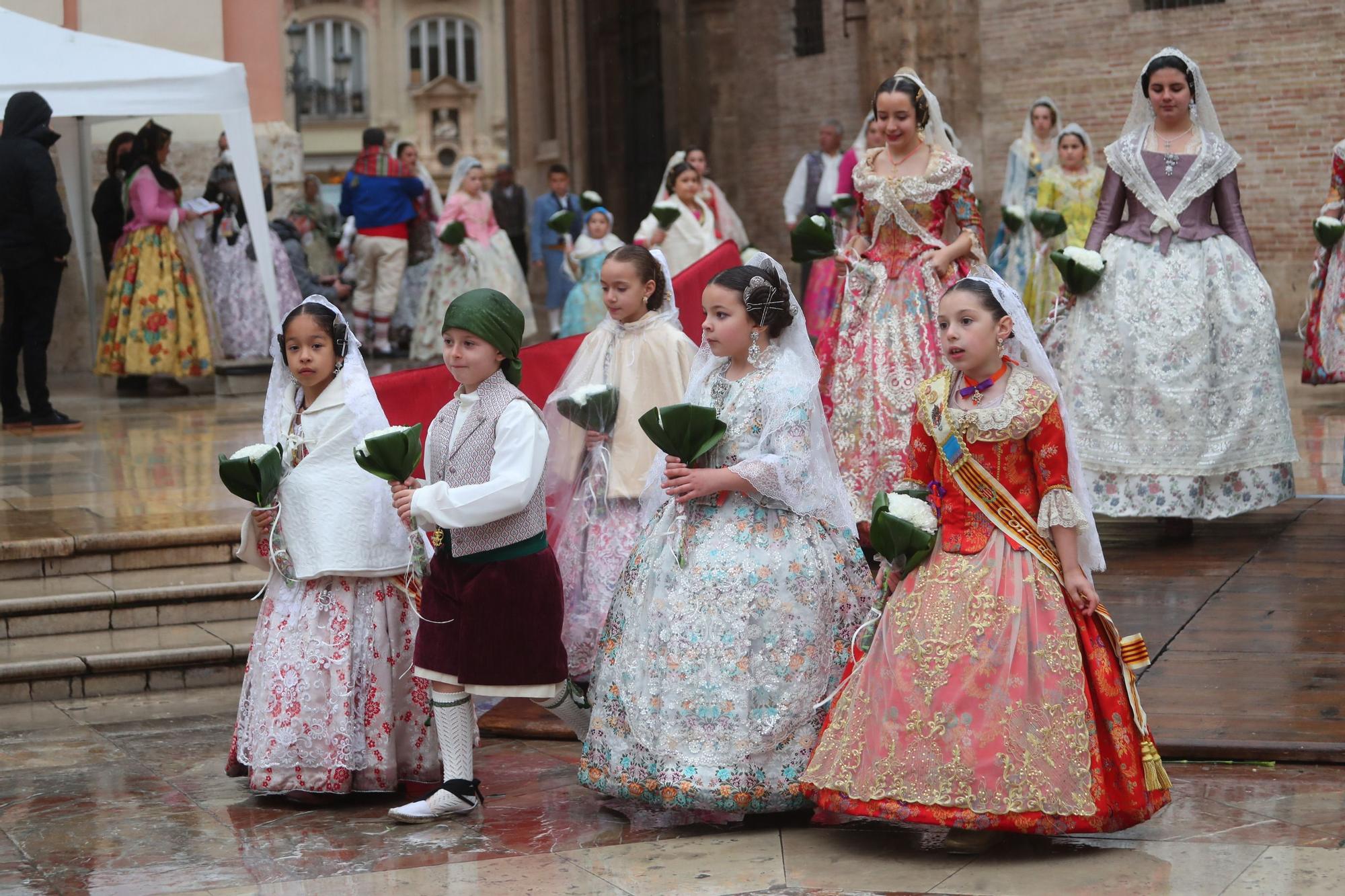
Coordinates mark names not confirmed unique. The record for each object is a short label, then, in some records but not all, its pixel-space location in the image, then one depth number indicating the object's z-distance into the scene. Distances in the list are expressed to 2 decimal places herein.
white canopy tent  11.49
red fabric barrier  6.70
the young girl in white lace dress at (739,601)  4.81
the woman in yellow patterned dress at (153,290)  13.84
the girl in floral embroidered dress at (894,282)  7.39
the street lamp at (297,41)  55.34
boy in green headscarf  5.07
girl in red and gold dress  4.45
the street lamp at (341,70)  62.95
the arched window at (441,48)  63.00
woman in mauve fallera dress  8.09
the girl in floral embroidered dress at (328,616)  5.32
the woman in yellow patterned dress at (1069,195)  13.60
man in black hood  11.34
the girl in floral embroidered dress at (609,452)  6.16
